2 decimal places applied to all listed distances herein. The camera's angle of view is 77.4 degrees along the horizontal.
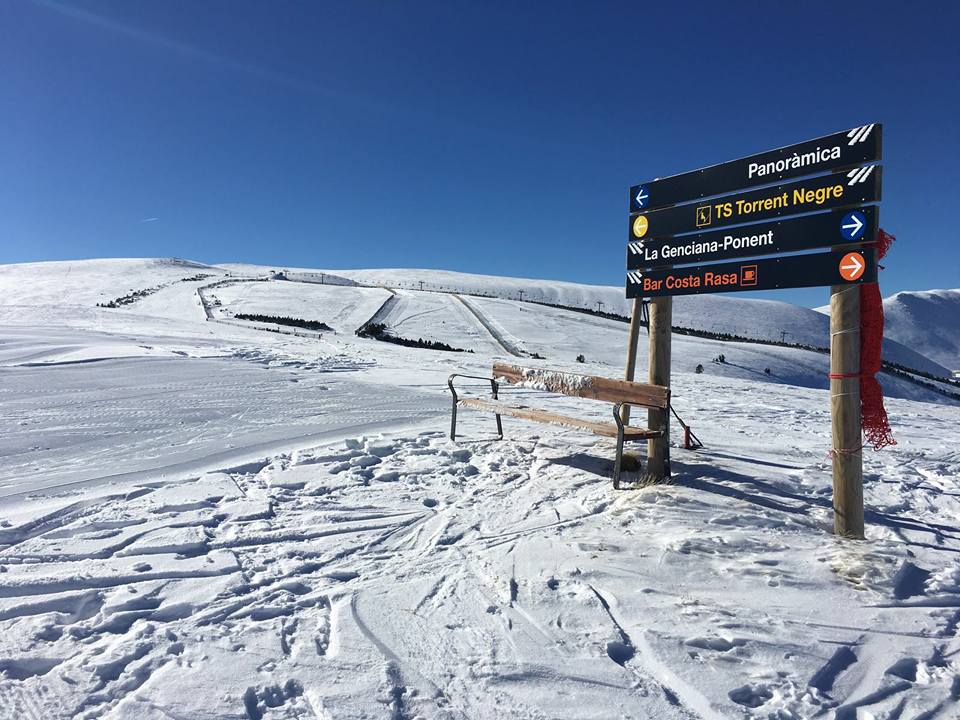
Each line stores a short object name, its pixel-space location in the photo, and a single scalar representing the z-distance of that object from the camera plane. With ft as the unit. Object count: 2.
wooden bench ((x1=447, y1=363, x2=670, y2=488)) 18.40
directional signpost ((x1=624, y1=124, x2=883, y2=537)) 14.20
